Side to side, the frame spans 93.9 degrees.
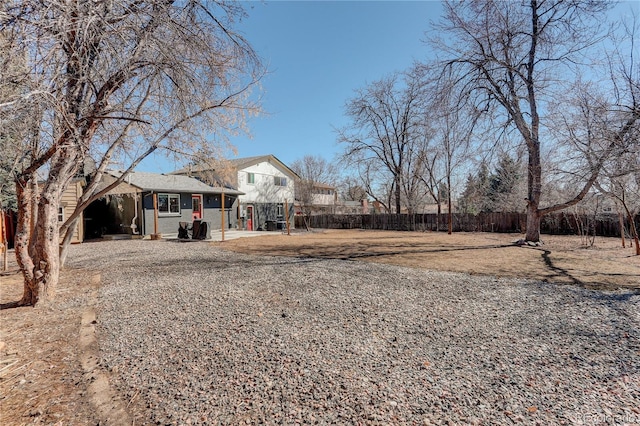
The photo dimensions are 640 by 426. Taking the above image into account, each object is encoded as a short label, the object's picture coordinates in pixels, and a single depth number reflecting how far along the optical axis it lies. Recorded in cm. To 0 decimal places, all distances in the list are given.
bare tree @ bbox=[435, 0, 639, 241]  1044
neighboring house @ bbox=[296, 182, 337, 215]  2527
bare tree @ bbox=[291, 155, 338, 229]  3862
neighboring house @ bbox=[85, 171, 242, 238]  1487
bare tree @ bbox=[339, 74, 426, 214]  2566
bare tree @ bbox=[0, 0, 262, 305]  284
